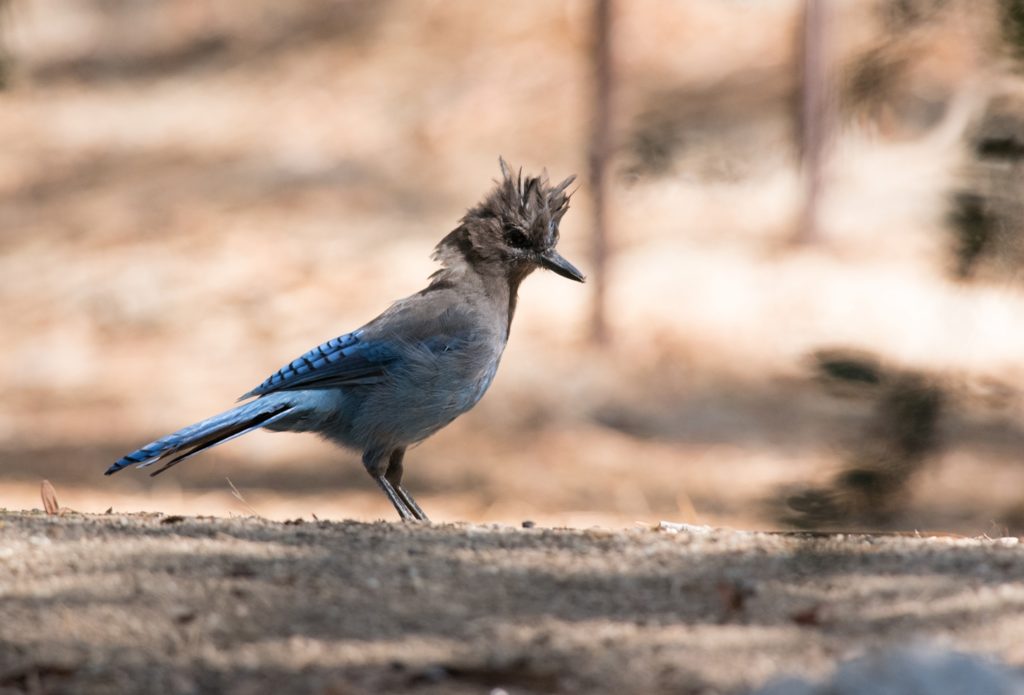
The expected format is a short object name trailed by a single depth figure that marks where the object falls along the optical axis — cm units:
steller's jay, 1190
